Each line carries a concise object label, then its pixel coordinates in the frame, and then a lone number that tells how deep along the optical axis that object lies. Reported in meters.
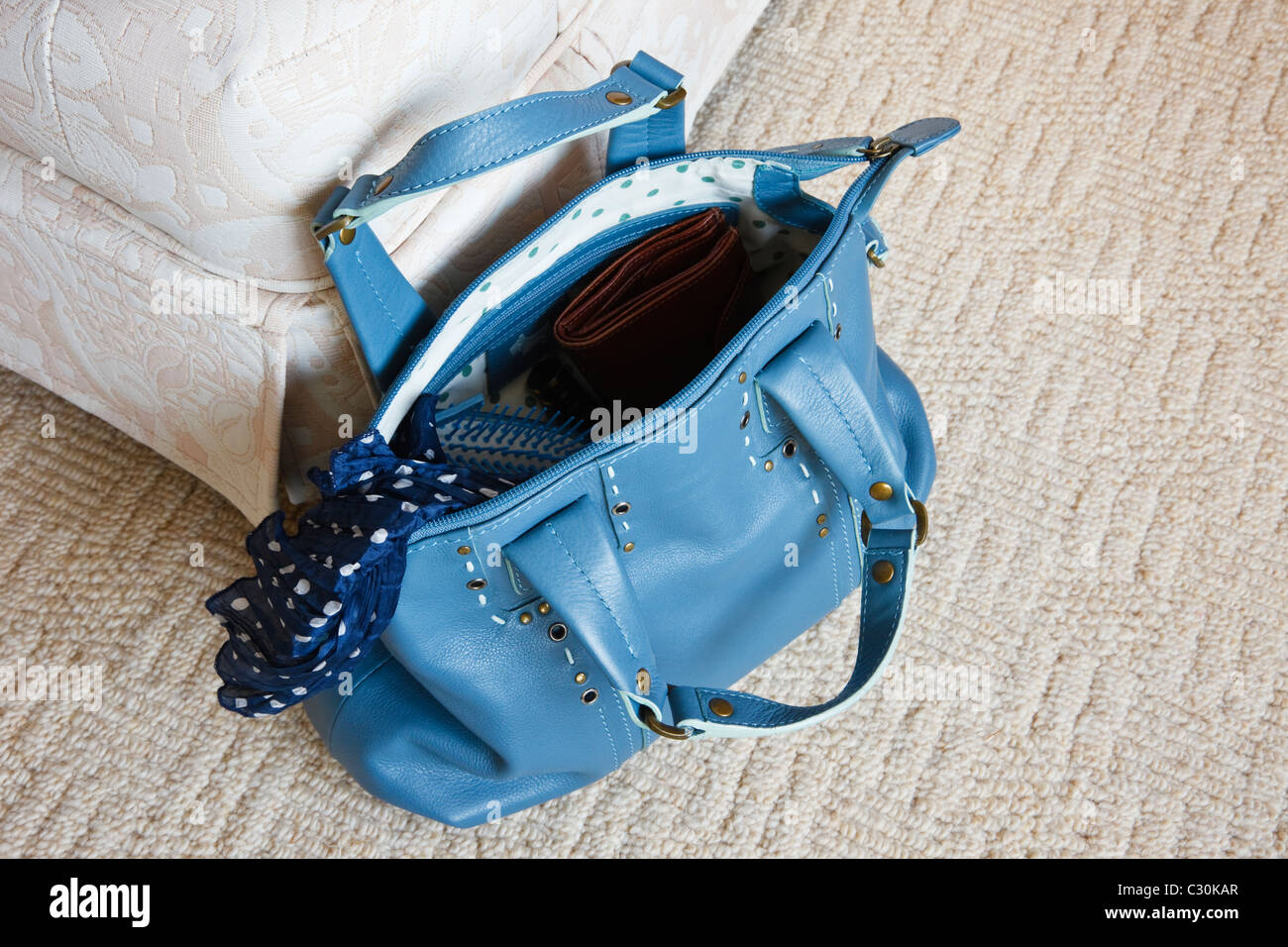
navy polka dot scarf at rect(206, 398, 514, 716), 0.52
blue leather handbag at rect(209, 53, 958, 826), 0.54
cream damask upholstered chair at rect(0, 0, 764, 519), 0.51
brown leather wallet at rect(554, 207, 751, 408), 0.66
